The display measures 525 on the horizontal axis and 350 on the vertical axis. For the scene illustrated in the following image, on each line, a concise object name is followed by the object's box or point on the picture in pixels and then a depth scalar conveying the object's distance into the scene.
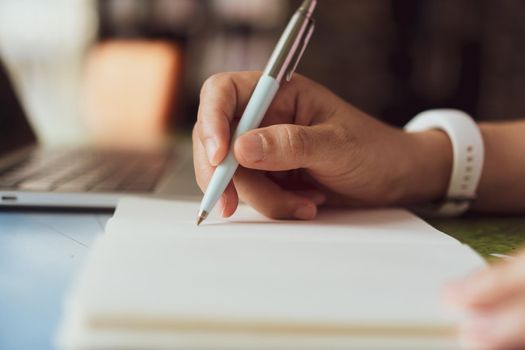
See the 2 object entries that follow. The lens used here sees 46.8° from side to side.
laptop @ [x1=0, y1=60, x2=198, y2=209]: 0.60
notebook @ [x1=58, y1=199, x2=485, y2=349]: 0.26
